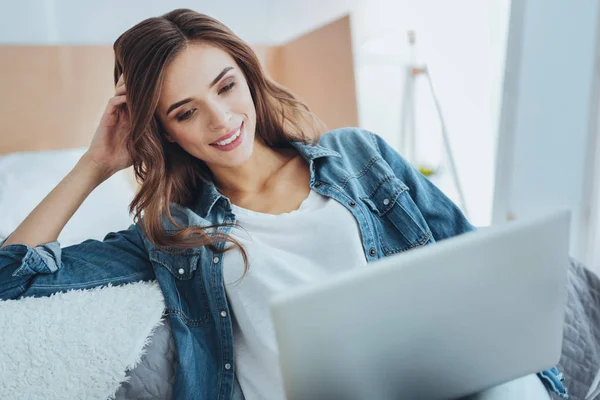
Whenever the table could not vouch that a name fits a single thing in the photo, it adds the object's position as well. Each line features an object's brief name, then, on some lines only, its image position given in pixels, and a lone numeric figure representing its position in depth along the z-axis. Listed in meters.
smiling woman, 1.08
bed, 0.92
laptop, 0.57
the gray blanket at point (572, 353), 0.98
